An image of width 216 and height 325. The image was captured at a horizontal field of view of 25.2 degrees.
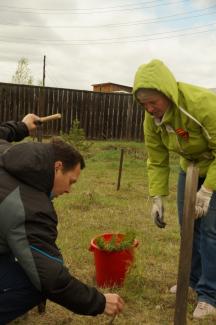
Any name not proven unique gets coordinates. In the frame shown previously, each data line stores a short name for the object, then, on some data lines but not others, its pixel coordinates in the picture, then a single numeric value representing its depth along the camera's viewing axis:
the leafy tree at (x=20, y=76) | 23.19
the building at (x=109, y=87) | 33.94
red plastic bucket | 3.53
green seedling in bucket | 3.48
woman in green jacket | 2.83
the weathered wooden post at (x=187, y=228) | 2.48
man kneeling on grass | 2.24
